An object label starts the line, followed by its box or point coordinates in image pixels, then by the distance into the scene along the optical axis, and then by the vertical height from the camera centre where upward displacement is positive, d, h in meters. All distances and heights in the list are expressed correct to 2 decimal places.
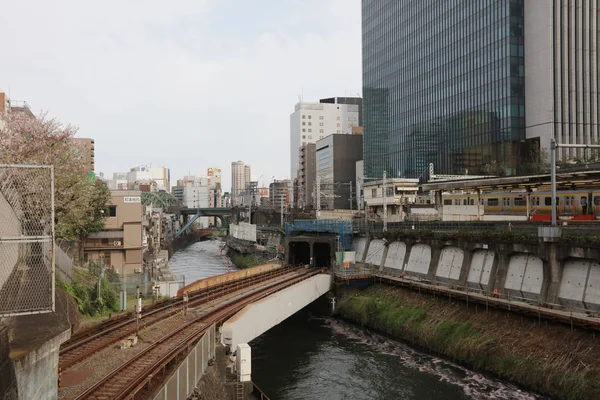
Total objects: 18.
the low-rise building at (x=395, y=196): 79.38 +0.64
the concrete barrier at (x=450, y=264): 43.25 -5.57
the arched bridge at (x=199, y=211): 160.26 -2.96
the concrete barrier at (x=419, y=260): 47.62 -5.65
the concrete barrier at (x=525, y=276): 34.77 -5.39
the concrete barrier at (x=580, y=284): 30.86 -5.28
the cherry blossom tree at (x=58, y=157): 35.59 +3.34
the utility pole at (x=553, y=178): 30.86 +1.30
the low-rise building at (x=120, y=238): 60.66 -4.20
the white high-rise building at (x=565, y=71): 84.88 +21.32
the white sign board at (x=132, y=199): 62.06 +0.43
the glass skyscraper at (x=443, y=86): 90.50 +24.09
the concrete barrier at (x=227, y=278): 41.53 -7.09
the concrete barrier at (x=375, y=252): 55.77 -5.72
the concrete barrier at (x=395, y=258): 51.75 -5.98
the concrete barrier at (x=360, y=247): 59.00 -5.43
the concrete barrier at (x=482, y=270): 39.32 -5.50
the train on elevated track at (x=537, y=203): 50.94 -0.47
